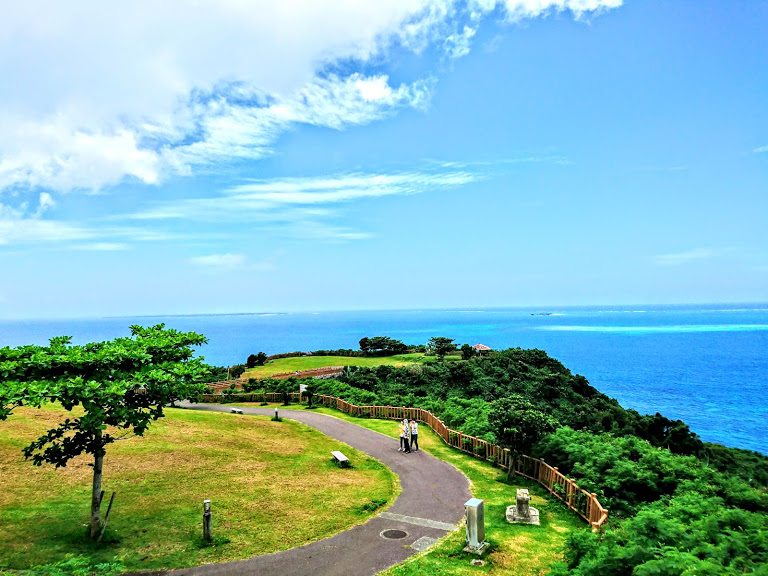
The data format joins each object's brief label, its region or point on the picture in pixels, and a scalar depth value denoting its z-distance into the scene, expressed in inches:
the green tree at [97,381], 410.4
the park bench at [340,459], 811.4
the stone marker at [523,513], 571.2
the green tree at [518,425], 730.2
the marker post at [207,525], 495.5
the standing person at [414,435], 906.1
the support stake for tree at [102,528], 485.1
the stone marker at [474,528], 481.1
